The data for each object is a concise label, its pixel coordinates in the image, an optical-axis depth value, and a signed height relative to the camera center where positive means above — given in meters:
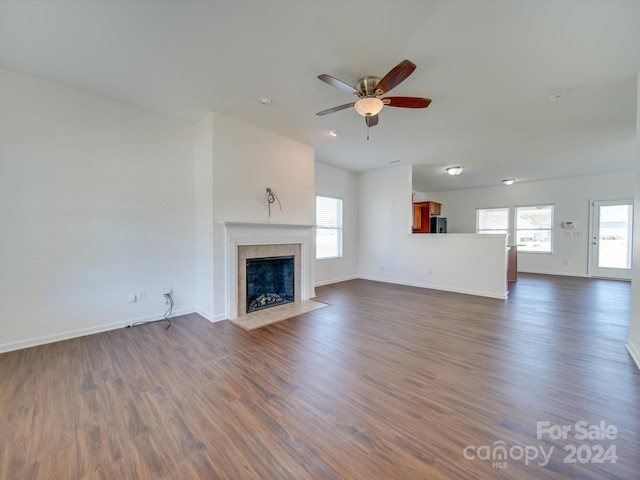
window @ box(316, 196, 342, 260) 5.77 +0.14
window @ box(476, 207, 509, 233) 7.91 +0.48
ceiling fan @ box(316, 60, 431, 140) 2.24 +1.35
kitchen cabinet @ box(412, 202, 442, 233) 6.57 +0.48
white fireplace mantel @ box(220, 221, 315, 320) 3.50 -0.11
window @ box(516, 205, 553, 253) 7.20 +0.20
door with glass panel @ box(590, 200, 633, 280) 6.22 -0.09
